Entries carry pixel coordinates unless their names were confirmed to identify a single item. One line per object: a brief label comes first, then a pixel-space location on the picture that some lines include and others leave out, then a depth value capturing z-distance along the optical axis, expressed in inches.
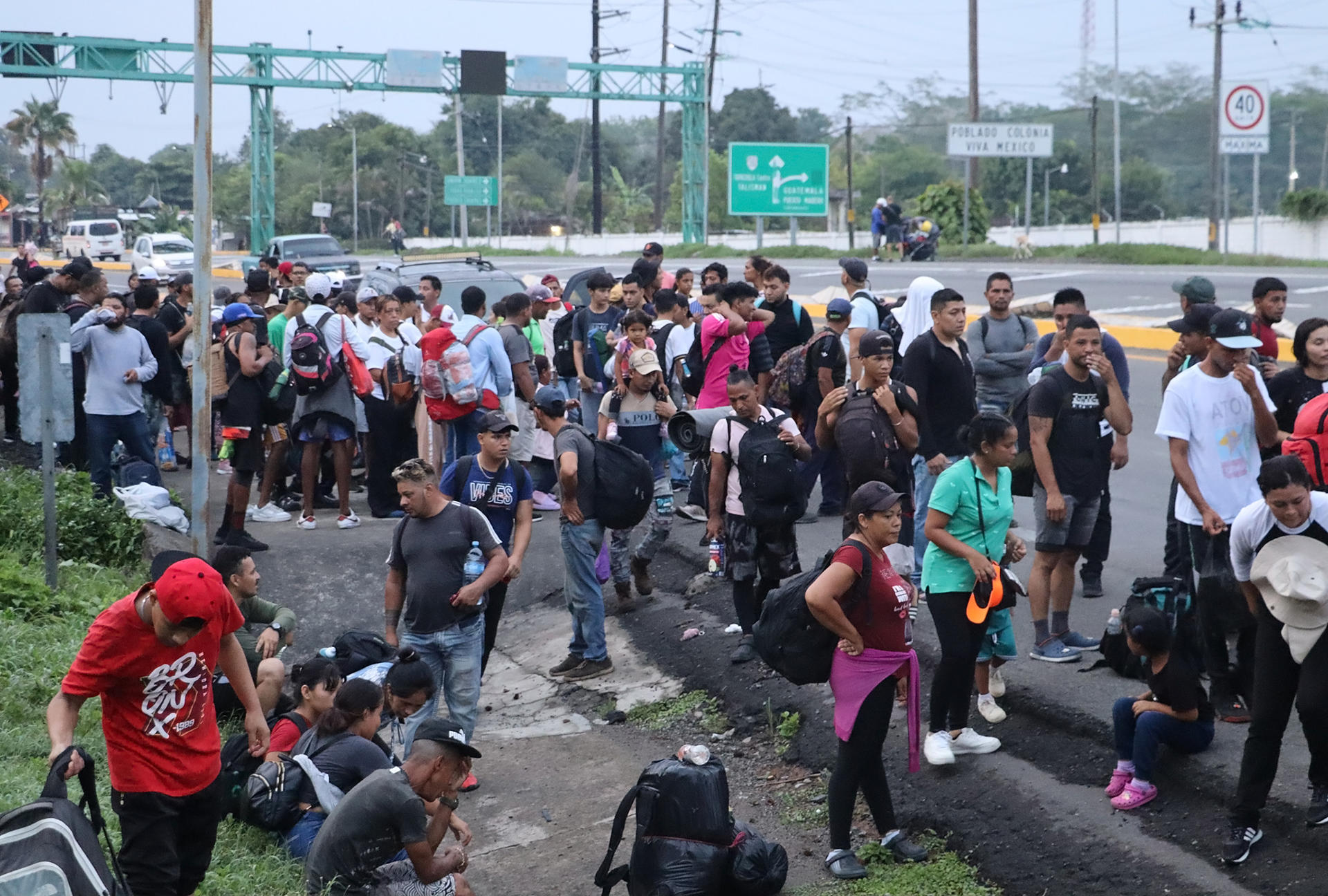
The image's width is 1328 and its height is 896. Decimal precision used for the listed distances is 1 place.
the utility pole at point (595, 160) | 2213.5
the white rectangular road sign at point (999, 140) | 1895.9
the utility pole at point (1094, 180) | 2220.2
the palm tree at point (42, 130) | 3265.3
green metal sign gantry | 1768.0
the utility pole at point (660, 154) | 2532.0
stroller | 1497.3
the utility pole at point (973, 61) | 1865.2
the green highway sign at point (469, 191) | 2333.9
